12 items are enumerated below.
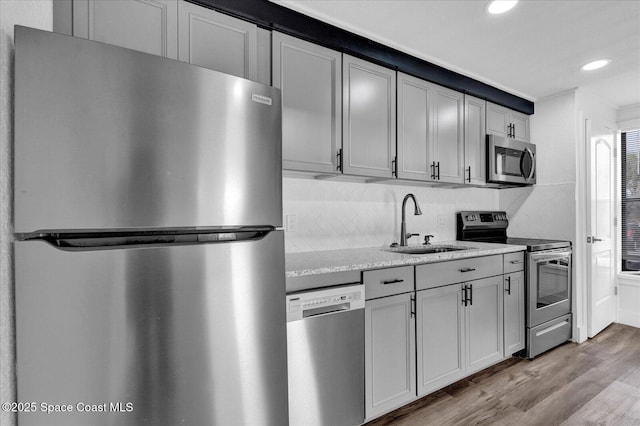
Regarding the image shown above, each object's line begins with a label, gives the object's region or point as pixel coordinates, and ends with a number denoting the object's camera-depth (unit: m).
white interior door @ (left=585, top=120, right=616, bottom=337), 3.04
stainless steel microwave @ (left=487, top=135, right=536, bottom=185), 2.84
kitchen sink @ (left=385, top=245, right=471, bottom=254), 2.46
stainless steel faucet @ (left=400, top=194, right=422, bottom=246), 2.49
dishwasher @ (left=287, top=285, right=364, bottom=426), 1.44
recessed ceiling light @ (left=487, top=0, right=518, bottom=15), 1.73
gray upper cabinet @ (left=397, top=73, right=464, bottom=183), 2.29
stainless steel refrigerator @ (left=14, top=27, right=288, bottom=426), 0.83
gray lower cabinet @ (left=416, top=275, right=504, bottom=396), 1.94
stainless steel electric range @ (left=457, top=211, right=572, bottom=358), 2.62
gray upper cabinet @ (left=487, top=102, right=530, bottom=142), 2.91
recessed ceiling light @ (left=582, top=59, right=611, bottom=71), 2.48
